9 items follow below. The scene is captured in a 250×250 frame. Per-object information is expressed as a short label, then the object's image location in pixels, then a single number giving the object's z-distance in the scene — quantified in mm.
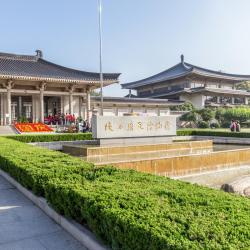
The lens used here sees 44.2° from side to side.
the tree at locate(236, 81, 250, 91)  73688
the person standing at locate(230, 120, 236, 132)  29377
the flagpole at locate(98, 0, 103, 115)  29219
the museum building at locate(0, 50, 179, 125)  28356
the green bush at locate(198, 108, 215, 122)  38219
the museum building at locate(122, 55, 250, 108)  45562
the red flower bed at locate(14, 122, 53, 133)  25291
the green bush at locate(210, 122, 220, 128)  38838
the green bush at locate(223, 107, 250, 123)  39688
